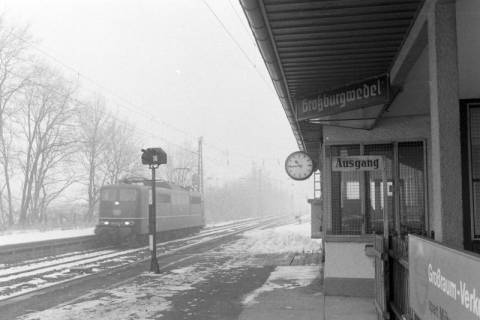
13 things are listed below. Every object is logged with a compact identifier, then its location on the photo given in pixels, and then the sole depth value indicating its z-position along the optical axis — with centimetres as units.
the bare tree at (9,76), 3418
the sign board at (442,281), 253
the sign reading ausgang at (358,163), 639
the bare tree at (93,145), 4256
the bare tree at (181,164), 6481
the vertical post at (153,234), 1276
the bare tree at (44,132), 3809
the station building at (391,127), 454
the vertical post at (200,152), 4464
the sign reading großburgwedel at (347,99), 709
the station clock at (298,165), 1457
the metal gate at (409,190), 883
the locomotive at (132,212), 2342
